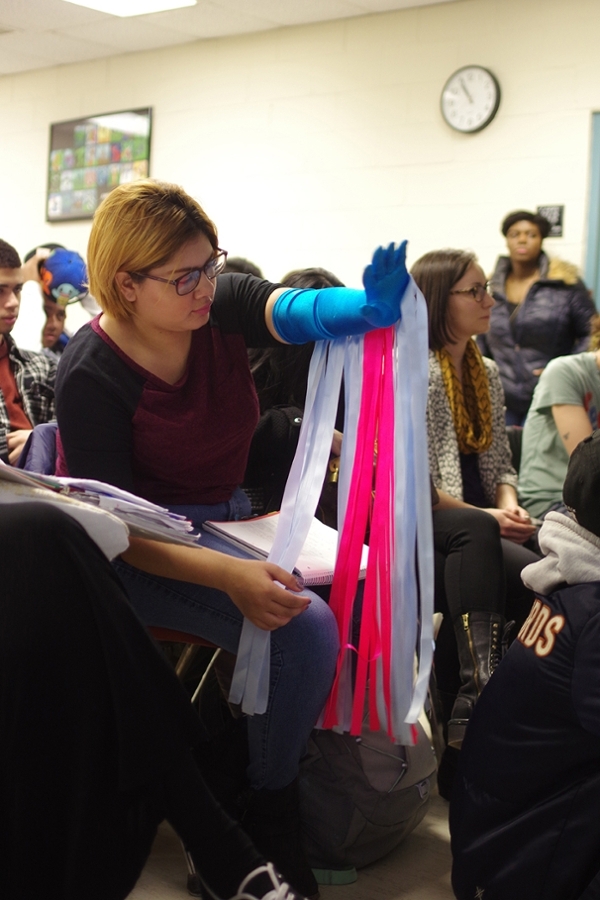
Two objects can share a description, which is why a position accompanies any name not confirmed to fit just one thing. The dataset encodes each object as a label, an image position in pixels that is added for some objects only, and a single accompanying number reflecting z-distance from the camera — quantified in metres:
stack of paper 1.16
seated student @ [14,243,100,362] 3.28
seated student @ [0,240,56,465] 2.38
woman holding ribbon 1.46
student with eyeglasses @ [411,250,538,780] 1.99
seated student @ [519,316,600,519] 2.56
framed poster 6.41
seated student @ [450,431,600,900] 1.33
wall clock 4.92
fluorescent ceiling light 5.47
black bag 1.60
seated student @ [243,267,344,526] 2.02
